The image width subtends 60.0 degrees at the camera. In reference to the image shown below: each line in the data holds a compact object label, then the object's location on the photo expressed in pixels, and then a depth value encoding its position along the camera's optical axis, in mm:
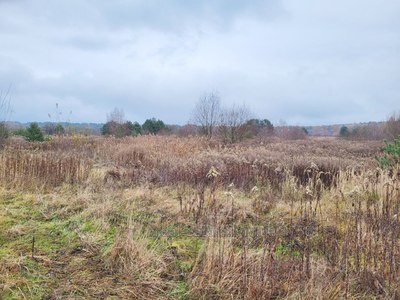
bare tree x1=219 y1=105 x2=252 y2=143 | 24453
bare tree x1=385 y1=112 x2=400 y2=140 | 28844
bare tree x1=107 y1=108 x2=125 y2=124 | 40562
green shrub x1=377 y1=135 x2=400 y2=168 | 7182
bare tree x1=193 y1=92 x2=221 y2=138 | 26575
